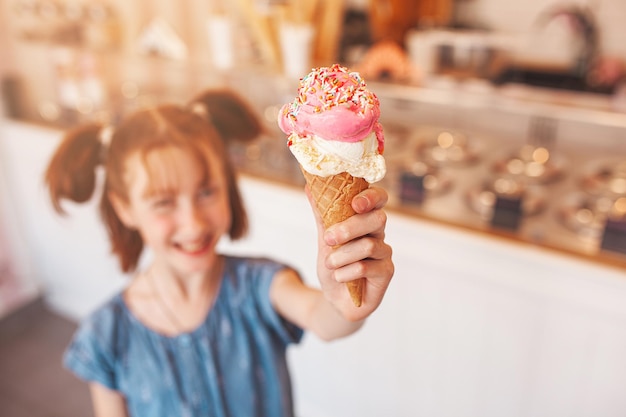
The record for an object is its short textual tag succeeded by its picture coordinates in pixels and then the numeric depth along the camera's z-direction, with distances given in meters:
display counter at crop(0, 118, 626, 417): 1.71
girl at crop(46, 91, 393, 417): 1.28
